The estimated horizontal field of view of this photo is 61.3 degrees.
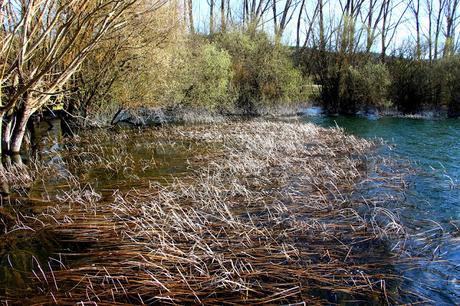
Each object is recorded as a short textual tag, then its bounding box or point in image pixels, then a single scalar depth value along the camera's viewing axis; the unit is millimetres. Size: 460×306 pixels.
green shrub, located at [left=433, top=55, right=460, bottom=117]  30375
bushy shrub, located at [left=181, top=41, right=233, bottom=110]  24094
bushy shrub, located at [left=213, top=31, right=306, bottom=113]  29516
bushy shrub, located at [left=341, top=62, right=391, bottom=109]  31473
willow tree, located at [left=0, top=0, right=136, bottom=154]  8180
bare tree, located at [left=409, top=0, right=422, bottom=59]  42334
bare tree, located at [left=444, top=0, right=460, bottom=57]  43031
